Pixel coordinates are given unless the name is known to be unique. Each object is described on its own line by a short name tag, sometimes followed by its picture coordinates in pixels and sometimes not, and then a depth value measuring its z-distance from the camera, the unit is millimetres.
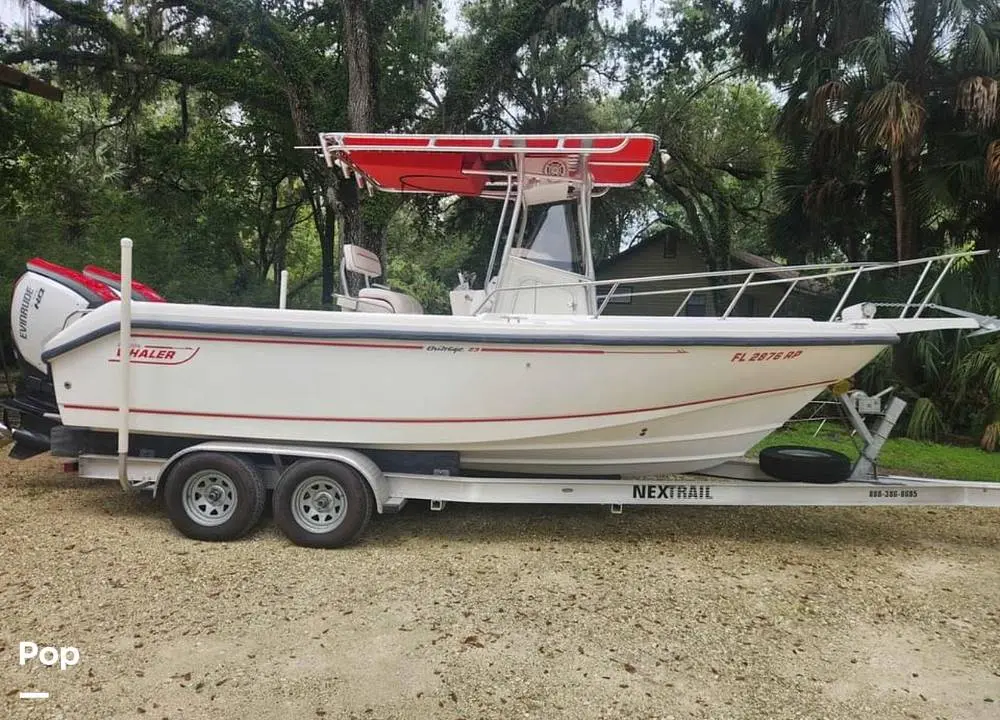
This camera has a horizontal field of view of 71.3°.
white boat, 4410
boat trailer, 4559
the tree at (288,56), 10172
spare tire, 4797
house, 14234
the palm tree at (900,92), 8352
